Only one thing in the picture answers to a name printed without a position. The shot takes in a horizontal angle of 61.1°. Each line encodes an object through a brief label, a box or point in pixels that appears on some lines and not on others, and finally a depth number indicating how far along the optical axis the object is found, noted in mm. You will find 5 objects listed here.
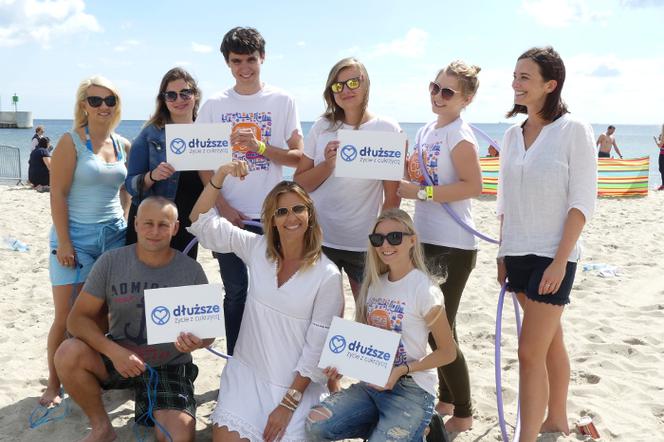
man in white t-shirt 3748
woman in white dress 3113
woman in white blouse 2854
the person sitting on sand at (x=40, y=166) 13961
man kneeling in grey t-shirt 3273
